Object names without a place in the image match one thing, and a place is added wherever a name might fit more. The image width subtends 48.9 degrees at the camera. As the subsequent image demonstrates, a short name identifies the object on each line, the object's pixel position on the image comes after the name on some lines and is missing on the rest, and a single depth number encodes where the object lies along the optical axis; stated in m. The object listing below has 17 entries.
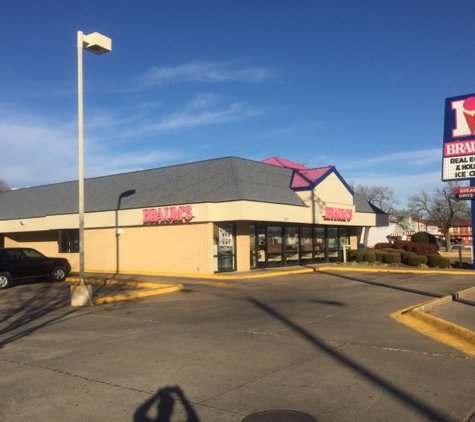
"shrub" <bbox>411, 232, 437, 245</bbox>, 36.47
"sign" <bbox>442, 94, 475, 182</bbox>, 23.86
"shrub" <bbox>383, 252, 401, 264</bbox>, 28.52
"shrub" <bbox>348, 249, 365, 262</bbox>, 29.98
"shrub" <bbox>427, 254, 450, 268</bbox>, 26.52
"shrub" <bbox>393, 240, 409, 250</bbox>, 31.42
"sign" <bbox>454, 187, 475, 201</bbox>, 24.27
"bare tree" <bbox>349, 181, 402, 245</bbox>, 91.81
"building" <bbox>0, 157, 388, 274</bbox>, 23.20
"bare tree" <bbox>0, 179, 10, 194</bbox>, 96.82
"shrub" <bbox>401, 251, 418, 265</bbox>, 28.24
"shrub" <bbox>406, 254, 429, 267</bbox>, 27.52
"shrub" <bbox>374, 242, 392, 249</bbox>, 34.44
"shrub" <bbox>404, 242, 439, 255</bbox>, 29.75
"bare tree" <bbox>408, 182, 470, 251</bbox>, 64.00
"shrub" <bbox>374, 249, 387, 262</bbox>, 29.15
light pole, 14.45
